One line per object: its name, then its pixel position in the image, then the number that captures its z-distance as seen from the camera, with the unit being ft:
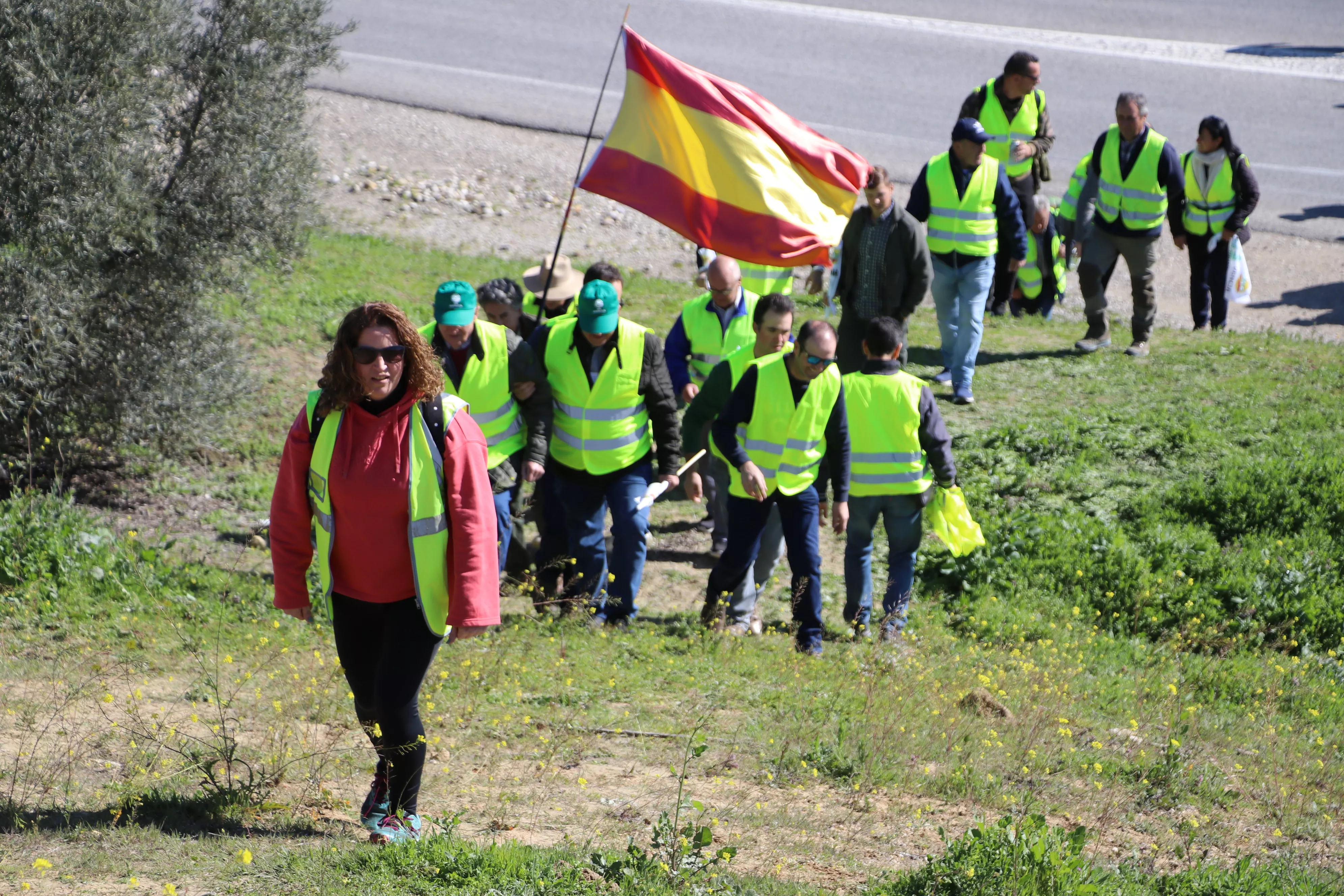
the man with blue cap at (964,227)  67.41
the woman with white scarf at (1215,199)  80.18
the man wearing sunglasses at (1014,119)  76.18
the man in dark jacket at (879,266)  61.62
